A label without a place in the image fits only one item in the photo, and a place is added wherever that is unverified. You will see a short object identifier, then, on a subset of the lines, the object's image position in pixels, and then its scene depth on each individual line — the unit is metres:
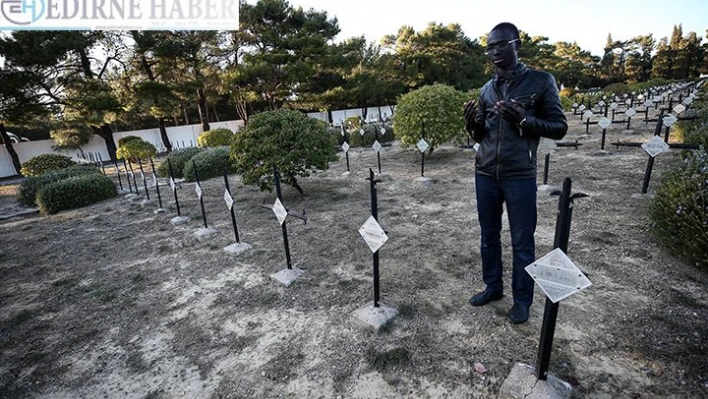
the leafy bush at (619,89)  29.86
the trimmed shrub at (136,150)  14.12
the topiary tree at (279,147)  6.54
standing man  2.25
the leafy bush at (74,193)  8.16
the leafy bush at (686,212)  3.20
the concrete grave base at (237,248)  4.76
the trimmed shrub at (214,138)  15.50
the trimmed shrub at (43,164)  11.41
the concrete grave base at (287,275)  3.78
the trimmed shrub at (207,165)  10.30
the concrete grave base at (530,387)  2.02
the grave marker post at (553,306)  1.76
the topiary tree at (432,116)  9.27
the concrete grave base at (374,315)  2.88
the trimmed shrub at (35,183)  8.98
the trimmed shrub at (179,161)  11.19
